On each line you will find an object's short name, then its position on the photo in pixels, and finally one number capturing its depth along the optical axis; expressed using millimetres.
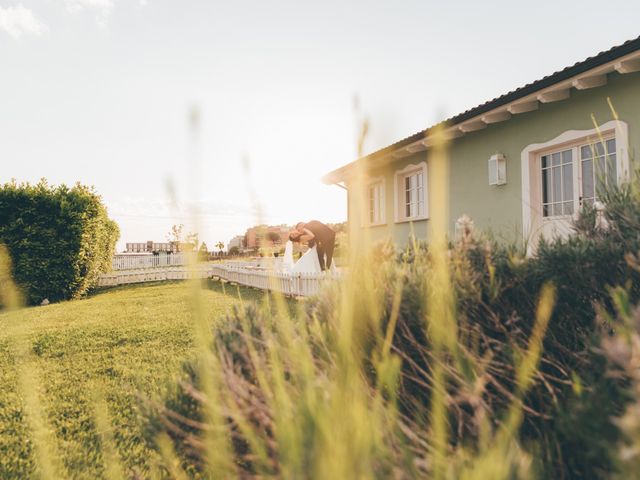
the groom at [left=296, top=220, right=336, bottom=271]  11848
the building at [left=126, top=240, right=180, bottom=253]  47562
